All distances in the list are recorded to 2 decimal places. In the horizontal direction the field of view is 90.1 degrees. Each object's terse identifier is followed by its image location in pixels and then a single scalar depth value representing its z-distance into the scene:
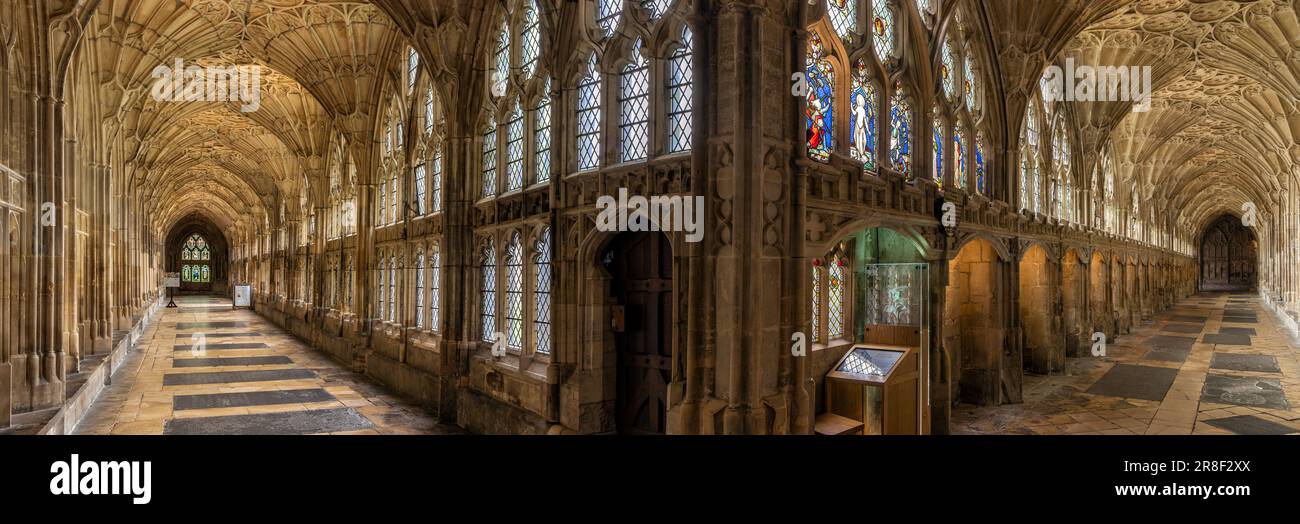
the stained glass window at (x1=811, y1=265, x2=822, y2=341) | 9.34
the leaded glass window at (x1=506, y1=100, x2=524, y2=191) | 11.26
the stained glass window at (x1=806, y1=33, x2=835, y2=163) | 8.39
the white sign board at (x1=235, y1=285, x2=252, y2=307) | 42.01
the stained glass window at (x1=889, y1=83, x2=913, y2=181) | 10.09
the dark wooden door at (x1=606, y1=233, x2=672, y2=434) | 8.70
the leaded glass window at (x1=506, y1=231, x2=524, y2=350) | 10.82
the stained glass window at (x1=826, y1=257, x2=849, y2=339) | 9.86
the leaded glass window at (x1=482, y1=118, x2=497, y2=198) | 12.00
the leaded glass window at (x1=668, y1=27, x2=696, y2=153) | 7.72
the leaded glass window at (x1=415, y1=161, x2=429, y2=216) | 15.03
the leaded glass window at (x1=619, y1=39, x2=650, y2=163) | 8.42
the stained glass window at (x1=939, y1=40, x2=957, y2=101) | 11.84
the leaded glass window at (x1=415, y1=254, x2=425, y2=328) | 14.73
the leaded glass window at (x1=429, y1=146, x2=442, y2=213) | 14.40
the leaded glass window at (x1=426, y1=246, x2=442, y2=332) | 13.89
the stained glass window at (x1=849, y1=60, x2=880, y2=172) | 9.20
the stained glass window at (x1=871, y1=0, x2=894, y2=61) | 9.95
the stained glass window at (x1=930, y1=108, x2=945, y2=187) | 11.26
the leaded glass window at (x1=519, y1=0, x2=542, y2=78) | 10.75
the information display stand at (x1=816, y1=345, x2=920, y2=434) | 8.45
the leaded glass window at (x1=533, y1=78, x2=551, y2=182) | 10.45
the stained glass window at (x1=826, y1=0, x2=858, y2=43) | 8.98
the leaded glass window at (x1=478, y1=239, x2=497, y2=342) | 11.62
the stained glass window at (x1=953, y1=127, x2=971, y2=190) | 12.08
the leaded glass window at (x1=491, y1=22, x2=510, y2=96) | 11.73
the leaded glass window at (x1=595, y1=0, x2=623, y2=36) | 8.86
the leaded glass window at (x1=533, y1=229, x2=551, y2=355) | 10.03
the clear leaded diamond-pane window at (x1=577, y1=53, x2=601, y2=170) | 9.16
